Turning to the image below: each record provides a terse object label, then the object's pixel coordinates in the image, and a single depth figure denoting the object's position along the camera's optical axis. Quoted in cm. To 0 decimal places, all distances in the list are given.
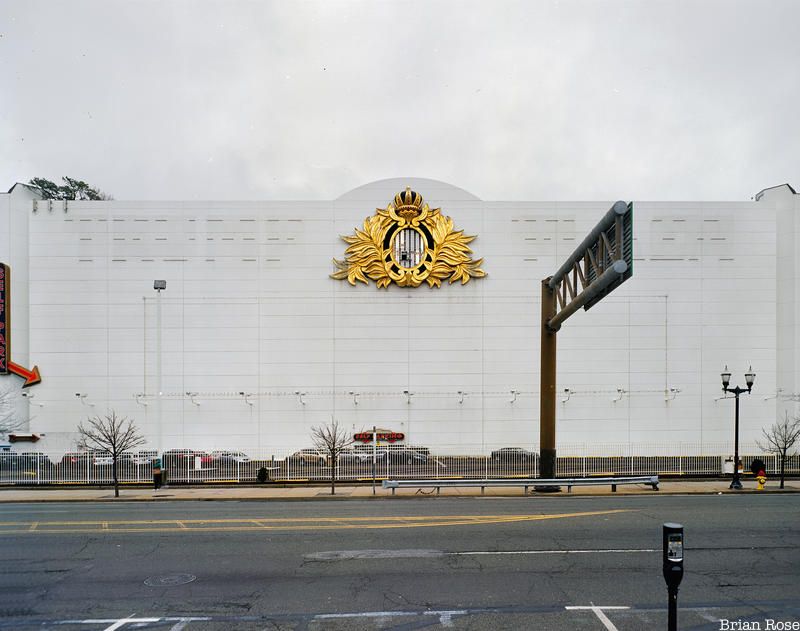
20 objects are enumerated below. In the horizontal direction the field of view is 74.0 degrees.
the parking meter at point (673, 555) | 583
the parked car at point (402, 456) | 2832
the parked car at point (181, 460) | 2810
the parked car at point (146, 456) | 2812
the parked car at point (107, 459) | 2663
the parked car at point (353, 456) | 2968
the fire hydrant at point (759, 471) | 2173
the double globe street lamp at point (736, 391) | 2170
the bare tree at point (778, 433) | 3009
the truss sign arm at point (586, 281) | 1474
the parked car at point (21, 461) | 2489
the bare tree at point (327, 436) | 2999
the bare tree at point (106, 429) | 3006
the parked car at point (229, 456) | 2855
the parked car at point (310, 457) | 2754
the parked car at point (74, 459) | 2594
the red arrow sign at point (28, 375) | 3266
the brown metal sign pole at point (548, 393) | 2097
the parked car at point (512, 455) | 2800
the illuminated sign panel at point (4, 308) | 3300
